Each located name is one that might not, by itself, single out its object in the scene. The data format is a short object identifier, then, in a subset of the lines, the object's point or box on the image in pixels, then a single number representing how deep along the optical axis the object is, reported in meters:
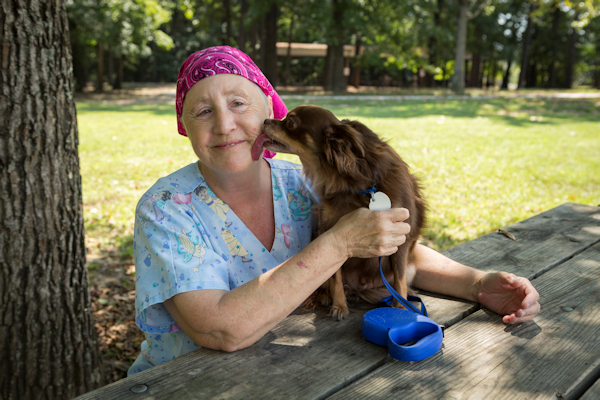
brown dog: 2.05
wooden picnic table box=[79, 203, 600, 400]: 1.40
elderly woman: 1.70
